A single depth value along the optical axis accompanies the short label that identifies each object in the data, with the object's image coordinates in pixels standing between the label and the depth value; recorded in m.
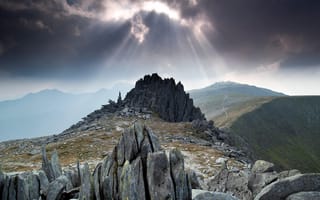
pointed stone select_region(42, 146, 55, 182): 32.50
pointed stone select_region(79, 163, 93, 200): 20.86
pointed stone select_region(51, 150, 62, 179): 32.91
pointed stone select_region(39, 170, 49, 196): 28.28
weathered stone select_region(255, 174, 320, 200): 19.55
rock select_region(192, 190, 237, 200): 20.50
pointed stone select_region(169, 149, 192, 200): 19.70
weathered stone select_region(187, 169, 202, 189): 29.15
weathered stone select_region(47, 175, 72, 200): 24.70
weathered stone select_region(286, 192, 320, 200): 18.34
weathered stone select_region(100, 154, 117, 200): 21.38
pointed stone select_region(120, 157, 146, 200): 18.14
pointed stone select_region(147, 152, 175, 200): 18.81
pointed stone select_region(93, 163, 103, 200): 21.19
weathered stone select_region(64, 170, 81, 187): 28.92
